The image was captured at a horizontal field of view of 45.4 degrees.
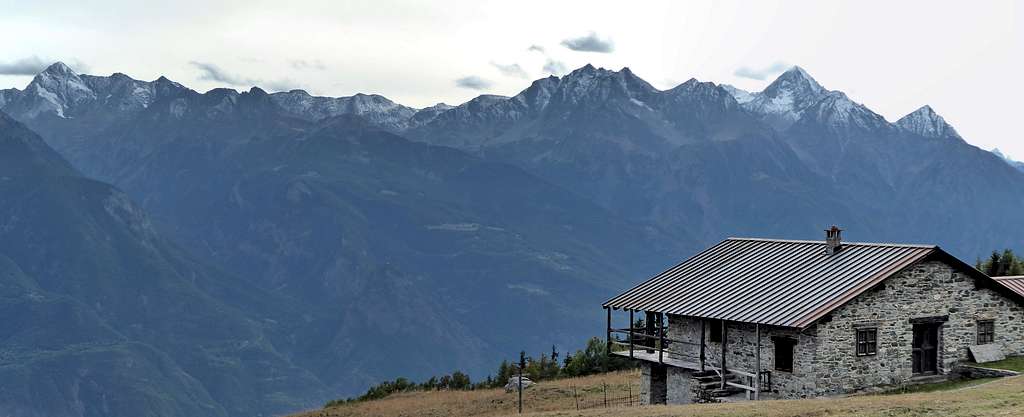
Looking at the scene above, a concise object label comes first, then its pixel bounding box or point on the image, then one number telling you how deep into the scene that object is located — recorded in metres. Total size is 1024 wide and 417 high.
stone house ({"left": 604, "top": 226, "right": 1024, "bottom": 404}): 43.00
